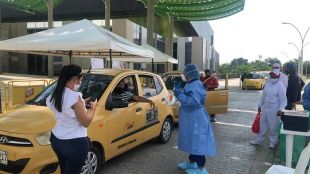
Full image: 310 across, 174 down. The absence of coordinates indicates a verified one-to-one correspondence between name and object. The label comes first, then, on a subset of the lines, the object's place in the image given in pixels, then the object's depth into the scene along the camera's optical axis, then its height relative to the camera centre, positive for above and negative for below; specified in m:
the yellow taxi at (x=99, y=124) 4.44 -0.85
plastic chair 2.65 -0.68
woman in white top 3.51 -0.50
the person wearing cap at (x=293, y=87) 8.03 -0.39
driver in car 6.32 -0.44
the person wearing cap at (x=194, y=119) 5.34 -0.76
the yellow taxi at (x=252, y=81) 31.28 -0.96
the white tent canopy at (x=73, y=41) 7.00 +0.59
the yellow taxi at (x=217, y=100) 10.56 -0.91
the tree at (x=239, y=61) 135.44 +3.50
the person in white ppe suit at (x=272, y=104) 7.23 -0.69
